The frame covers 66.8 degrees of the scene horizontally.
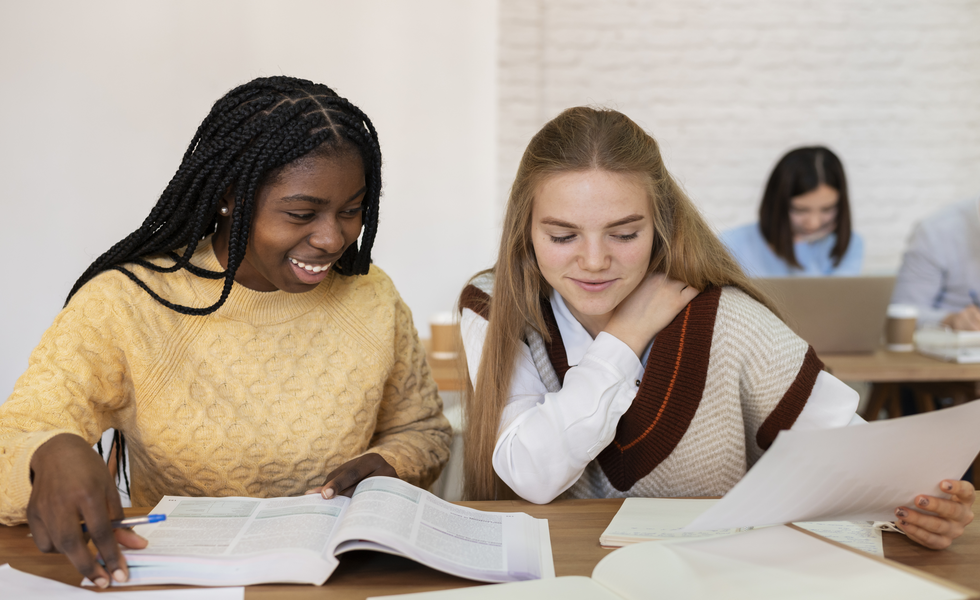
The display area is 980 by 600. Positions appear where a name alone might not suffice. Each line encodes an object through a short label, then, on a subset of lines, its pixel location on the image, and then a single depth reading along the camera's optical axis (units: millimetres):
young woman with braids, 984
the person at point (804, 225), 2803
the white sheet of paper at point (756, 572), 636
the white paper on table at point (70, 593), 694
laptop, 1960
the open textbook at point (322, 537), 724
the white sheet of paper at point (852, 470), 643
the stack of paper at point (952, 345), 2043
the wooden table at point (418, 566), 725
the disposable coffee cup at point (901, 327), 2232
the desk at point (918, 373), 1945
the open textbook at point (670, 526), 833
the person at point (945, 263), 2631
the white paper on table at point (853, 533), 837
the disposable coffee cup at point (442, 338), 2094
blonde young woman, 1030
